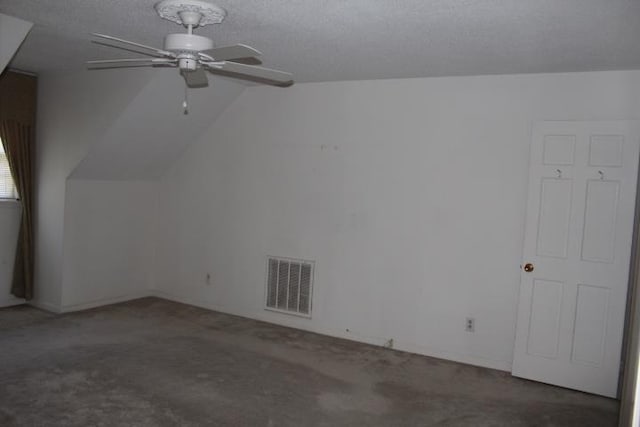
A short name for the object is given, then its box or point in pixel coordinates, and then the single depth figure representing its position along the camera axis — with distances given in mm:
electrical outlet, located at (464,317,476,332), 4180
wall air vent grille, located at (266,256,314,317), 4930
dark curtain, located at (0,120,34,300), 5031
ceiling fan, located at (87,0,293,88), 2576
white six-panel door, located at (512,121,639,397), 3641
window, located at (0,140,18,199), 5000
